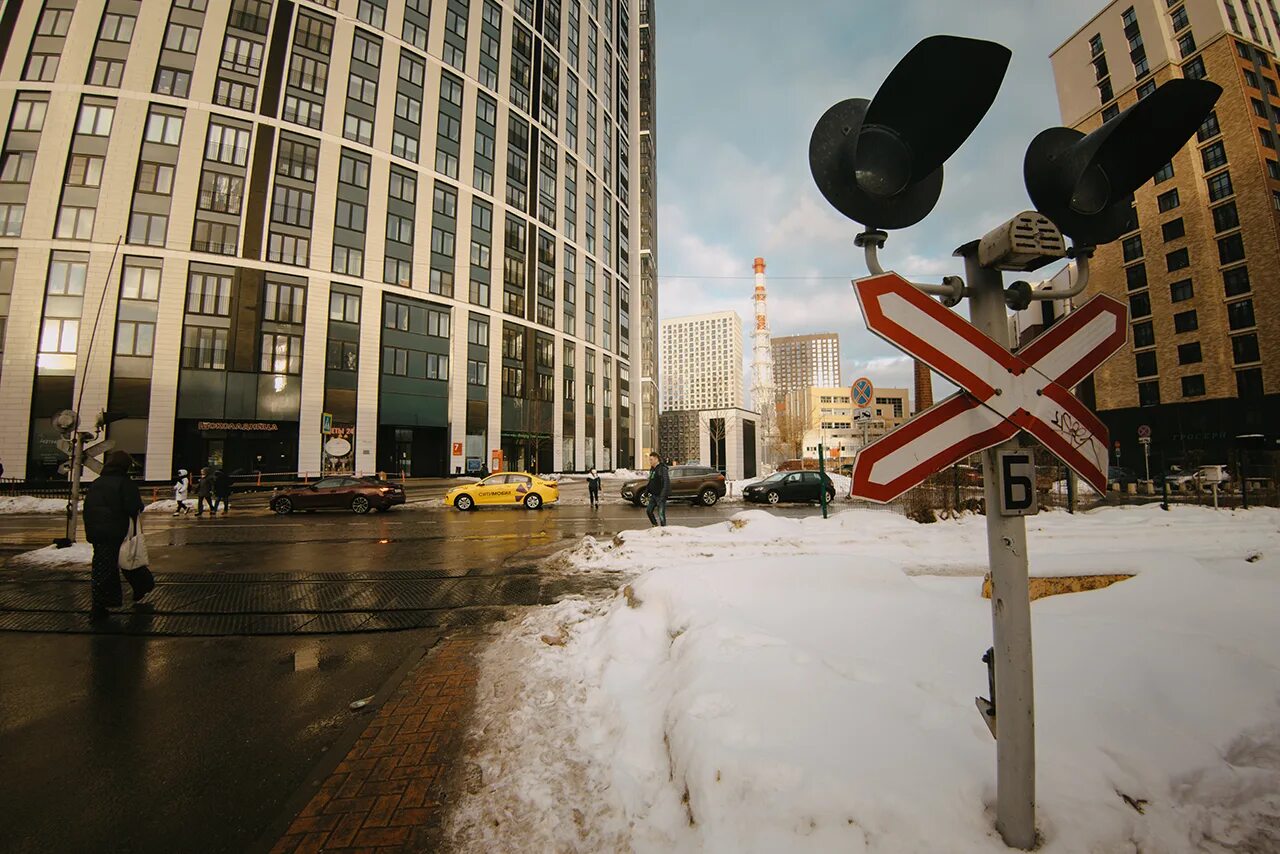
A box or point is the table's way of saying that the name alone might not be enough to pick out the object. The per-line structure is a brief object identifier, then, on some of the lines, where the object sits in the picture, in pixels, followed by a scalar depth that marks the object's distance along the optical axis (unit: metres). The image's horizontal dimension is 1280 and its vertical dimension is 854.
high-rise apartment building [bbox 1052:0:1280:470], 32.72
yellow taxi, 19.45
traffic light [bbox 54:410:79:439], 9.24
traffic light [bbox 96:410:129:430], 9.59
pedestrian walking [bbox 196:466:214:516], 16.85
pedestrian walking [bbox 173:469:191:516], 17.30
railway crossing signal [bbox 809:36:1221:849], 1.59
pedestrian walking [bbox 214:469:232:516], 17.80
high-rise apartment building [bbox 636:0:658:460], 68.88
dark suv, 20.36
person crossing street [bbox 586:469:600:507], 19.70
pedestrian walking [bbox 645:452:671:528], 11.02
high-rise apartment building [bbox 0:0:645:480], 26.42
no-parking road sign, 10.62
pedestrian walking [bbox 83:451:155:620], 5.49
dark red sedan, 18.23
